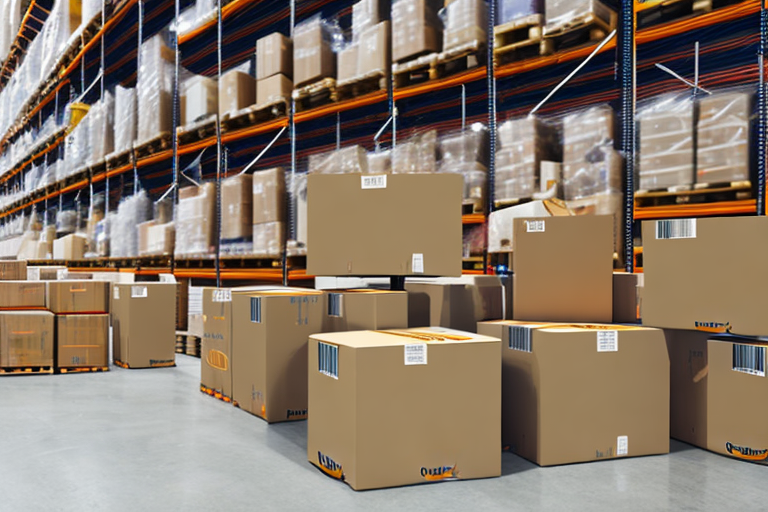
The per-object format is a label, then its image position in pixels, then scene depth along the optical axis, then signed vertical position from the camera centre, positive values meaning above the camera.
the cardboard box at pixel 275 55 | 4.87 +1.66
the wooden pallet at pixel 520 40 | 3.38 +1.26
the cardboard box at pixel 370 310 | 2.60 -0.23
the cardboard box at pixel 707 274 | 2.18 -0.06
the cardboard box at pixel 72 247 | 8.74 +0.15
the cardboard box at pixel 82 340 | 4.23 -0.59
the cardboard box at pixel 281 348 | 2.82 -0.43
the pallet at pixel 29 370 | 4.12 -0.78
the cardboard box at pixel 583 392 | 2.20 -0.50
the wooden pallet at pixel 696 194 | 2.69 +0.31
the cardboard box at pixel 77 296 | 4.24 -0.28
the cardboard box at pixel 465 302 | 2.92 -0.22
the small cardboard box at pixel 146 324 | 4.45 -0.50
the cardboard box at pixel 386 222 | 2.67 +0.16
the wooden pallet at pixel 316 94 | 4.50 +1.25
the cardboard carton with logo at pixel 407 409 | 1.93 -0.50
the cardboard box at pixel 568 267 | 2.55 -0.03
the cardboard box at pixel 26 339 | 4.09 -0.56
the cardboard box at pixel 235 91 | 5.22 +1.46
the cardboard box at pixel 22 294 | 4.21 -0.26
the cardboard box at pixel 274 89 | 4.86 +1.38
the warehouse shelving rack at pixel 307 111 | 3.08 +1.08
